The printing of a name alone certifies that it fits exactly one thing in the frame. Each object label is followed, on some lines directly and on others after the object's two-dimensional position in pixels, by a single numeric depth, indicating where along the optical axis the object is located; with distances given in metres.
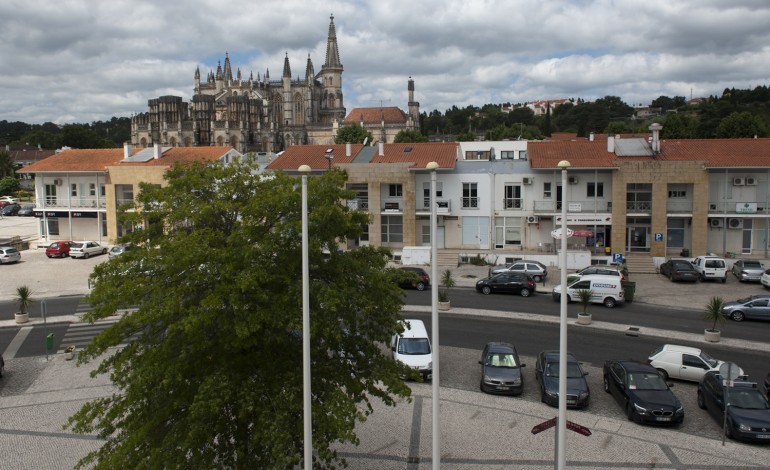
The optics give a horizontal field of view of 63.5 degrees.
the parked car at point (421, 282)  34.06
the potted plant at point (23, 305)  27.73
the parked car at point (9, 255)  43.88
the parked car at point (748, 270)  35.41
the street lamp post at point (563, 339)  10.31
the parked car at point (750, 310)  27.58
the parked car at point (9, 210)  76.94
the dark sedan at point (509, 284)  32.75
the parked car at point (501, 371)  19.16
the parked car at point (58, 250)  46.00
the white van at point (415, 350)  20.65
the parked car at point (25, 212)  74.38
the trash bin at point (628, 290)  31.38
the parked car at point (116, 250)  40.24
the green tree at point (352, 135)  110.71
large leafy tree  11.27
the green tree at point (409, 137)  104.69
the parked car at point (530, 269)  36.09
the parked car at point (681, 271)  35.62
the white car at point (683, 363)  20.00
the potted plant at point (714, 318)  24.20
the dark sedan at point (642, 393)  16.84
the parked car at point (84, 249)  45.50
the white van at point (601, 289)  30.34
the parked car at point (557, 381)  18.03
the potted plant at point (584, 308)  27.11
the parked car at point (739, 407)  15.73
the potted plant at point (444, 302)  29.47
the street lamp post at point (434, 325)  10.66
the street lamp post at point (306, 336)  10.45
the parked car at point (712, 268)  35.81
